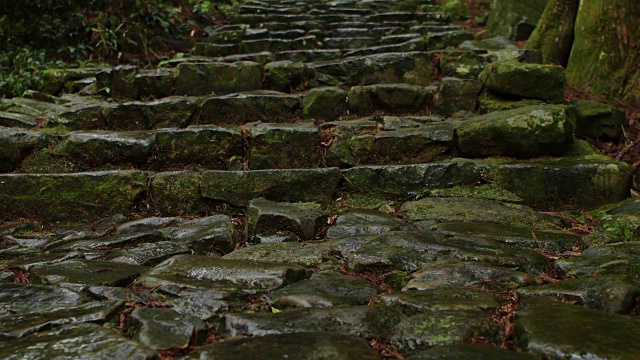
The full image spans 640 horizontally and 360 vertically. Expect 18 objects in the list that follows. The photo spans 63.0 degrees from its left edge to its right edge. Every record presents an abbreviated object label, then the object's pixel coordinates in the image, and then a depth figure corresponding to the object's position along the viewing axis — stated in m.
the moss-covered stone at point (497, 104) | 5.14
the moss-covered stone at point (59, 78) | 6.62
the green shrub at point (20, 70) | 6.45
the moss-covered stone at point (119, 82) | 6.19
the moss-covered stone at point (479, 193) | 4.07
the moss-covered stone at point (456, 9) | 9.80
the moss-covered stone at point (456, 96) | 5.40
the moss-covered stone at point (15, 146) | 4.45
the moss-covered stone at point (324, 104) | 5.43
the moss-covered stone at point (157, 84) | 6.07
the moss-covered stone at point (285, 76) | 6.16
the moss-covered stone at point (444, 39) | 7.45
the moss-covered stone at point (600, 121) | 4.95
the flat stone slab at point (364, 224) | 3.52
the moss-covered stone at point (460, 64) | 6.11
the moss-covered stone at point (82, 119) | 5.19
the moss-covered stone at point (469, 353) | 1.72
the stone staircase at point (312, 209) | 2.01
